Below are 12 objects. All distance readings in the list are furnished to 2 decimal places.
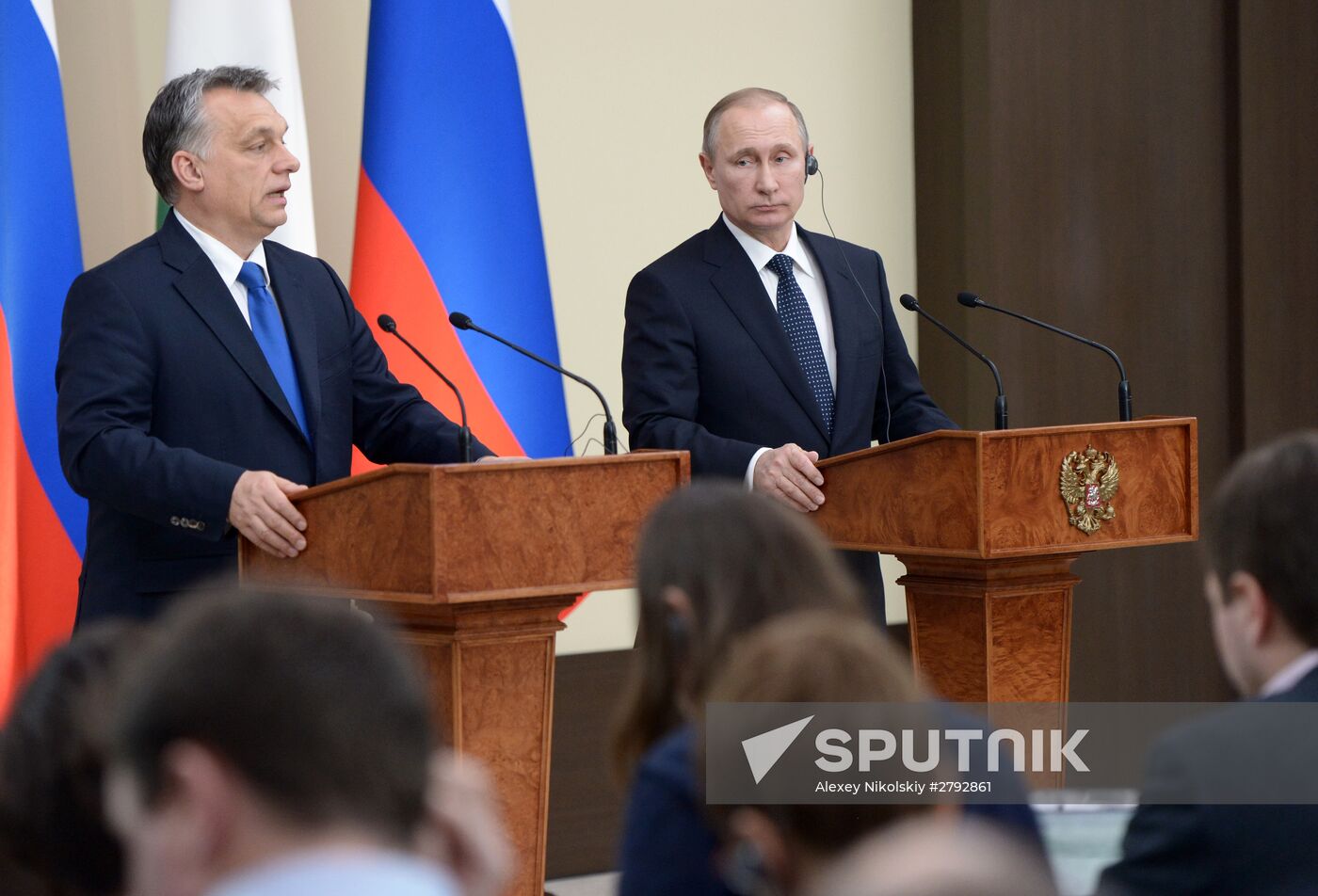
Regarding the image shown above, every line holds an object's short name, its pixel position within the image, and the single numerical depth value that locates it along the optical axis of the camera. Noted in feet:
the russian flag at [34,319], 27.48
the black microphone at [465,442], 20.99
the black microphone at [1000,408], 23.35
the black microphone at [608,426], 21.98
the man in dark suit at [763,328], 25.89
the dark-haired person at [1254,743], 11.27
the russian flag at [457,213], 31.30
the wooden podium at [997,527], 21.88
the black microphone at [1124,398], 23.91
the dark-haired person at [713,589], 11.02
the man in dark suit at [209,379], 20.85
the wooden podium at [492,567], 19.06
